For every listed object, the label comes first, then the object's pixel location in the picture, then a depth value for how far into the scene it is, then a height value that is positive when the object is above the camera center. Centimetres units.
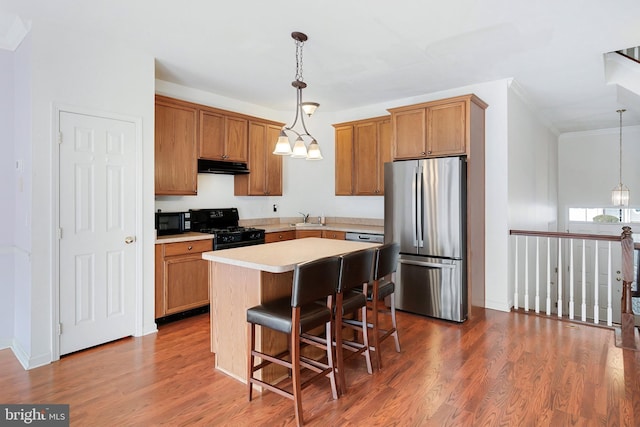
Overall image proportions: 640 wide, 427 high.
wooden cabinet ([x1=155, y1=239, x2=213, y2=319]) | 365 -68
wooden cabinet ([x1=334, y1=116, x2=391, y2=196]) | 504 +83
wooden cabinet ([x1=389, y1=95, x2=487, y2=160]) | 389 +96
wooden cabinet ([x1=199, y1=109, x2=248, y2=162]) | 438 +98
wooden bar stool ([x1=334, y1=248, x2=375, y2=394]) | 237 -62
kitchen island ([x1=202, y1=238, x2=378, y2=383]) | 245 -58
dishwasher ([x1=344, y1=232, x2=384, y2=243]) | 463 -33
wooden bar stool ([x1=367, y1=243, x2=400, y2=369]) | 273 -60
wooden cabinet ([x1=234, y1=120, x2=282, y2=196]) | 500 +68
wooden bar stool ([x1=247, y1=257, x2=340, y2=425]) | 205 -64
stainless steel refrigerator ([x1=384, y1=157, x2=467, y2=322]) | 378 -22
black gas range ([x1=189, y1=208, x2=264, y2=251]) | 419 -20
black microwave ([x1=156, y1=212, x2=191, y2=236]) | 404 -11
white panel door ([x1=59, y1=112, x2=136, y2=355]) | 297 -14
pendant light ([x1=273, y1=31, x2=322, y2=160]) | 289 +55
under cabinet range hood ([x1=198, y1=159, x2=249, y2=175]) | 439 +59
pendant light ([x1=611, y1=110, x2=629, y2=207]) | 536 +22
